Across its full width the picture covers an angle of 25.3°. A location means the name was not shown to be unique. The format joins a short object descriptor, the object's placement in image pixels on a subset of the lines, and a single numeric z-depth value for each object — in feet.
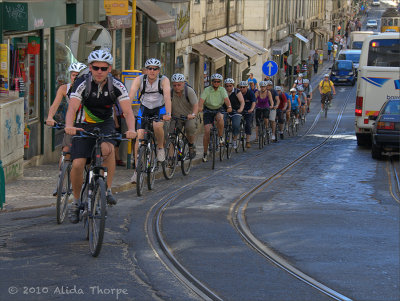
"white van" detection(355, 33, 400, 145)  79.10
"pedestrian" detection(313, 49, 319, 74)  239.26
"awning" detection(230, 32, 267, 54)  131.64
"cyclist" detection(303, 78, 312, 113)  120.24
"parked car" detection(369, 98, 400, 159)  65.82
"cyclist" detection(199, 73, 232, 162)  56.08
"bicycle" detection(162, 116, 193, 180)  46.39
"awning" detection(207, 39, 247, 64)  111.45
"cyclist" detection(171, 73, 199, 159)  45.96
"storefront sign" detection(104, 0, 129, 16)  52.60
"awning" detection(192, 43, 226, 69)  103.82
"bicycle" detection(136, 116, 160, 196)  40.14
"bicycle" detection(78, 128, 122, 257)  25.61
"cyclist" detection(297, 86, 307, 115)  106.63
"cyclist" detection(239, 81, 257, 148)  68.59
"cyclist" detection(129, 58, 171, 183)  39.99
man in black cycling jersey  27.04
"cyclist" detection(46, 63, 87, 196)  31.60
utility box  41.42
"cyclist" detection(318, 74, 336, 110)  133.59
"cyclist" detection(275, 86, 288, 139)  87.66
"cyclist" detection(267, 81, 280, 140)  82.07
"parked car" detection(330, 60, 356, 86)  208.03
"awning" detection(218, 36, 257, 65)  120.67
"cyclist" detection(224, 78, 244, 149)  63.18
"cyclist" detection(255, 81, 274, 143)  79.05
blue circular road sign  124.16
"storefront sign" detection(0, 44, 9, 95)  44.93
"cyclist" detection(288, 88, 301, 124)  102.01
